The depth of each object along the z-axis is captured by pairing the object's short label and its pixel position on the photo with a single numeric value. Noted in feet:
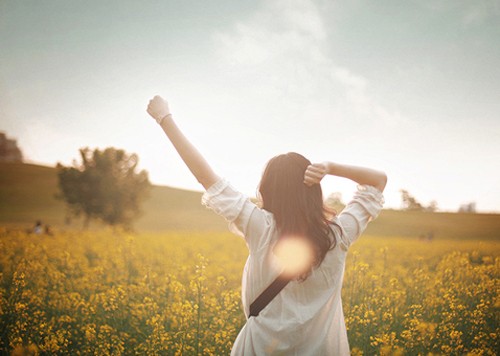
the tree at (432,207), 165.68
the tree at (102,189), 107.65
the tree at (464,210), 169.48
